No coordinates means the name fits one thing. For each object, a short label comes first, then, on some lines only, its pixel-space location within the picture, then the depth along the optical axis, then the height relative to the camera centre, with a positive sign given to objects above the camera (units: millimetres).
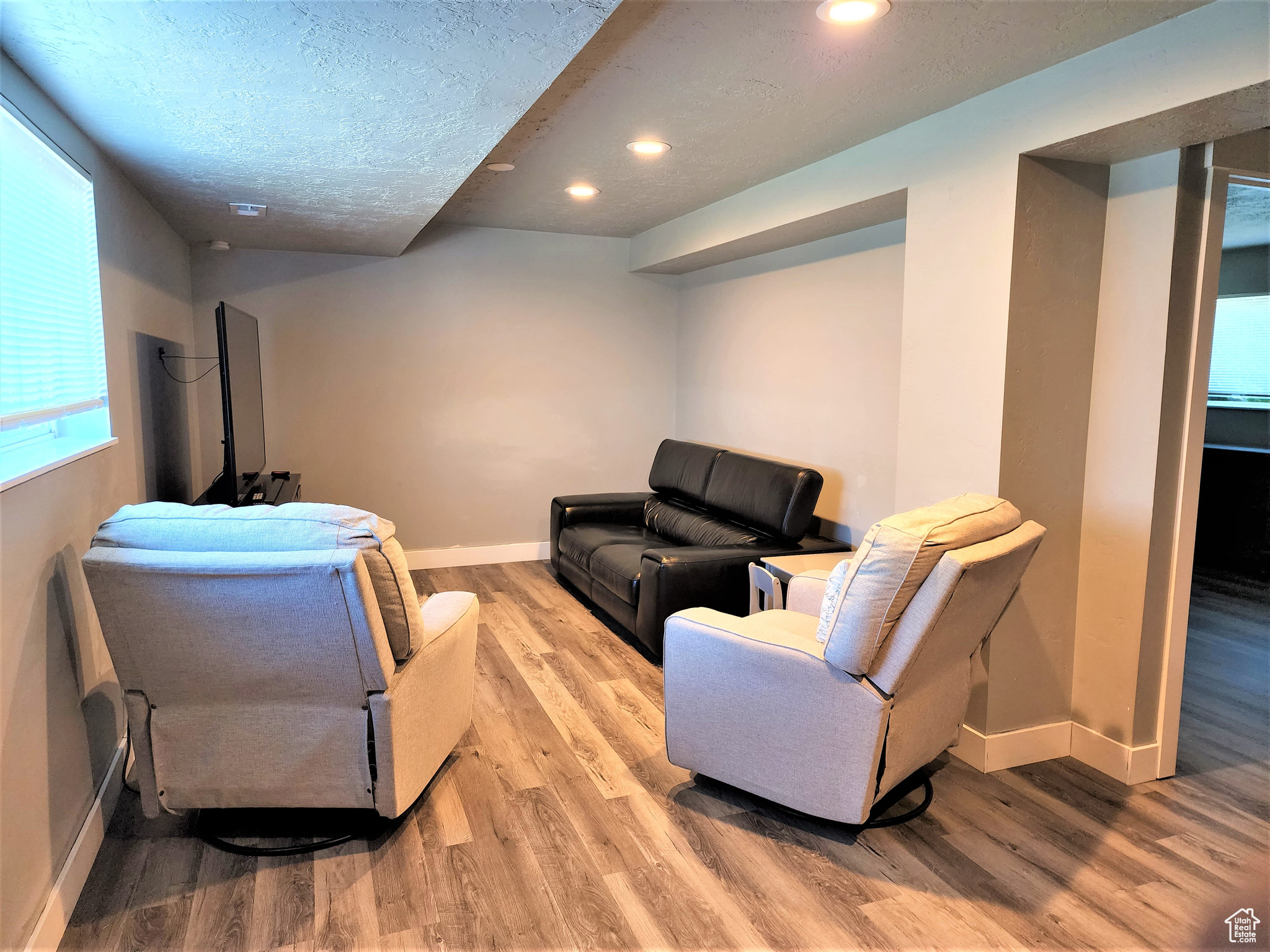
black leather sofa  3779 -840
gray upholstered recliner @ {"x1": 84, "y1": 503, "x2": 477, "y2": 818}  1948 -700
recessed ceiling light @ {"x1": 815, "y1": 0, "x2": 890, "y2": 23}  2014 +936
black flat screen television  3223 -112
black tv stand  3316 -549
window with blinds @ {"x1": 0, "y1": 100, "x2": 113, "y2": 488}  1938 +175
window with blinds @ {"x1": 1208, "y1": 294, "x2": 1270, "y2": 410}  5785 +232
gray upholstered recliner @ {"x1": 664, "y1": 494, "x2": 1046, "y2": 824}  2057 -812
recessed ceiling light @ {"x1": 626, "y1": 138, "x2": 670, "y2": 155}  3268 +952
